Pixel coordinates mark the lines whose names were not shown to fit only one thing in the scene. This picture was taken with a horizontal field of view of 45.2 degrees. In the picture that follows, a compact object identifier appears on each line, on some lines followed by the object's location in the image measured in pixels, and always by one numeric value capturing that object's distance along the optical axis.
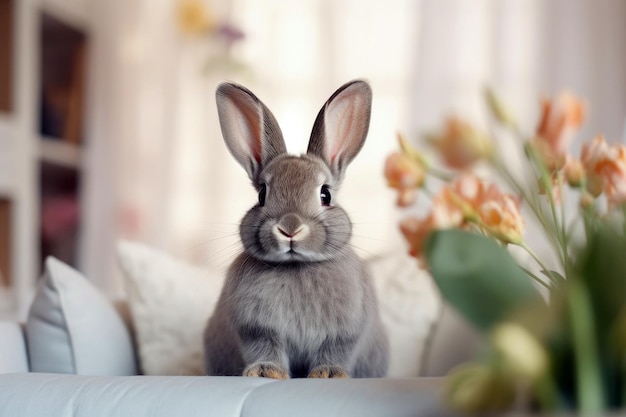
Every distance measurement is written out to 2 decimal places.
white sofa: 0.67
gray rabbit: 0.85
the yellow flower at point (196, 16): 3.17
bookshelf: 3.01
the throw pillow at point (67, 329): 1.21
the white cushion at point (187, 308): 1.35
